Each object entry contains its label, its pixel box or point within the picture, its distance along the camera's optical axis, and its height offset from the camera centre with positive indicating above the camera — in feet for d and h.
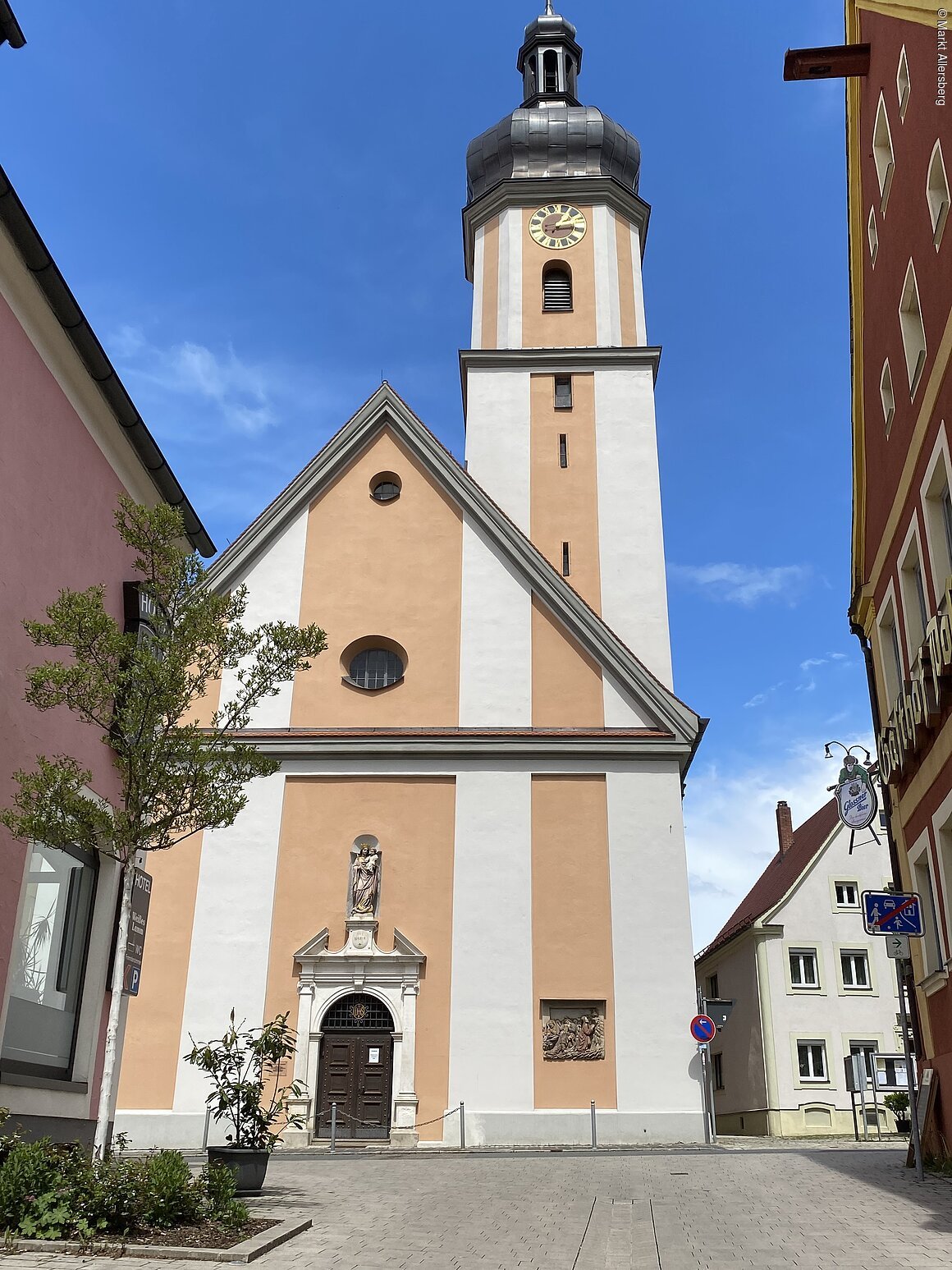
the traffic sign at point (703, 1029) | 66.28 +4.19
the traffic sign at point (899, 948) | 44.83 +5.80
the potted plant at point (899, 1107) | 88.91 +0.42
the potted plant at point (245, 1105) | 35.68 -0.06
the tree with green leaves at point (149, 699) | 31.14 +10.40
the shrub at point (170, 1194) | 27.02 -1.97
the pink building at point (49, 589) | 32.04 +13.54
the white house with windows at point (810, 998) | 111.96 +10.31
